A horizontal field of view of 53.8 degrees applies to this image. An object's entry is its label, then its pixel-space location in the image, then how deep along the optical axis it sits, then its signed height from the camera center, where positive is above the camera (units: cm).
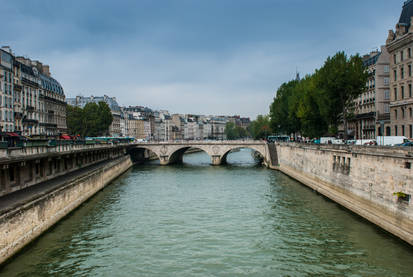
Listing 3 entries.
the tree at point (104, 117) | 10062 +565
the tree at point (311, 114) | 5406 +312
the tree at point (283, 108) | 7531 +554
